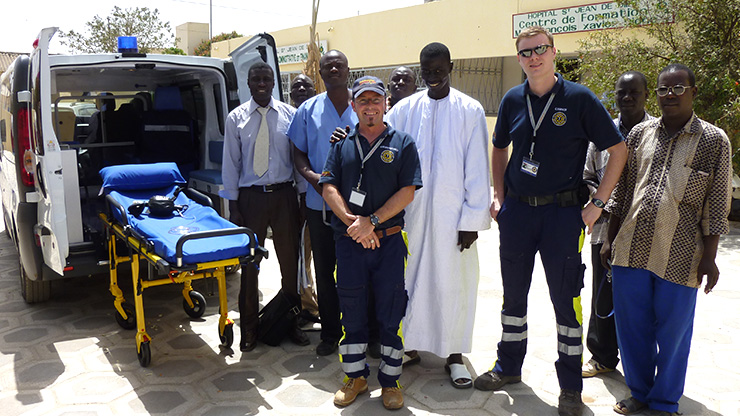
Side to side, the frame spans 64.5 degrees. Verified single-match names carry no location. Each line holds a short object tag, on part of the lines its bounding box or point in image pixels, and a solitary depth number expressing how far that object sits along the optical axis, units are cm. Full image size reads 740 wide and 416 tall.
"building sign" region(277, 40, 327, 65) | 1663
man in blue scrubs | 393
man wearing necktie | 414
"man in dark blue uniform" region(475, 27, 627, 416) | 310
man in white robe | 359
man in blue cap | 328
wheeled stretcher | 336
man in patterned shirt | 296
